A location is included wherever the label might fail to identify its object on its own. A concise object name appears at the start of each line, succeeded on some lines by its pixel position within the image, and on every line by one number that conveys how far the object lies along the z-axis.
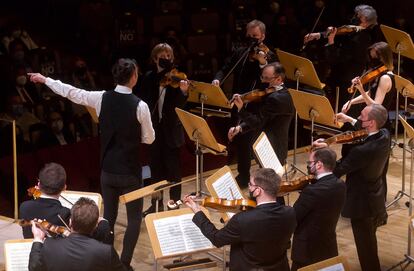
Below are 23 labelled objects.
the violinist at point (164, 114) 13.74
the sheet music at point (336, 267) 9.70
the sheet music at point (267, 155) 12.05
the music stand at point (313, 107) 13.85
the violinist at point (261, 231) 9.45
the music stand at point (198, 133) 12.89
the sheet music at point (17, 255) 9.46
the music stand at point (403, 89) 15.01
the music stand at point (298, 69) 15.98
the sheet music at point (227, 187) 11.10
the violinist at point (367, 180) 11.66
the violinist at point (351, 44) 16.29
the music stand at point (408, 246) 12.50
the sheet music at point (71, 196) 11.41
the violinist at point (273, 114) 13.52
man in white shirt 11.57
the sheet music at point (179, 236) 10.47
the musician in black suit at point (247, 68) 15.12
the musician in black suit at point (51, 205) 9.61
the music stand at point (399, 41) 17.39
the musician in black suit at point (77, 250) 8.84
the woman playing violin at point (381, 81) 14.05
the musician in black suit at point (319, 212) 10.50
